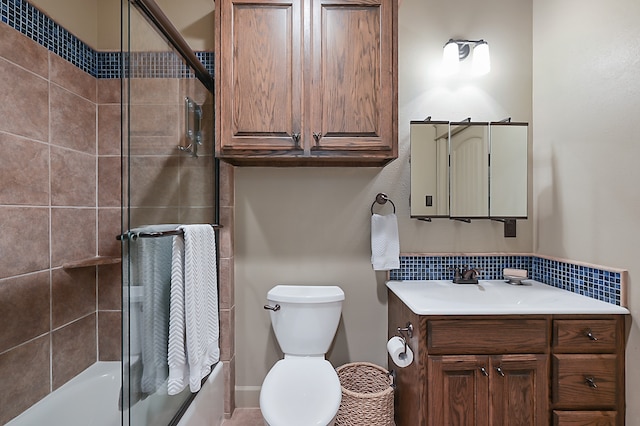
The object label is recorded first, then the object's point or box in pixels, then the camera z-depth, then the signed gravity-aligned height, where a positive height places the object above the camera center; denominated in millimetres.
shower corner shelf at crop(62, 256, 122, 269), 1769 -277
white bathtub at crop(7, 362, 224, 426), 1541 -946
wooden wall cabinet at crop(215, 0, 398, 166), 1727 +668
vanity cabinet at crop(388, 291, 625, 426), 1440 -678
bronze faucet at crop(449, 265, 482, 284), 1979 -383
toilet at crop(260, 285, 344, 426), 1434 -790
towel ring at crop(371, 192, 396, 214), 2041 +68
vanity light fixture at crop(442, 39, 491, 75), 2041 +929
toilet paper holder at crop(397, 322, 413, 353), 1568 -582
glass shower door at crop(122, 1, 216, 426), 1093 +53
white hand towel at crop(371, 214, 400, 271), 1988 -186
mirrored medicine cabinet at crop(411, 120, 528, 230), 1993 +267
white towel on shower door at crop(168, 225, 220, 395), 1254 -410
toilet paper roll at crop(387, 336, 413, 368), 1549 -660
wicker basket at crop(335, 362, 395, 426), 1704 -999
